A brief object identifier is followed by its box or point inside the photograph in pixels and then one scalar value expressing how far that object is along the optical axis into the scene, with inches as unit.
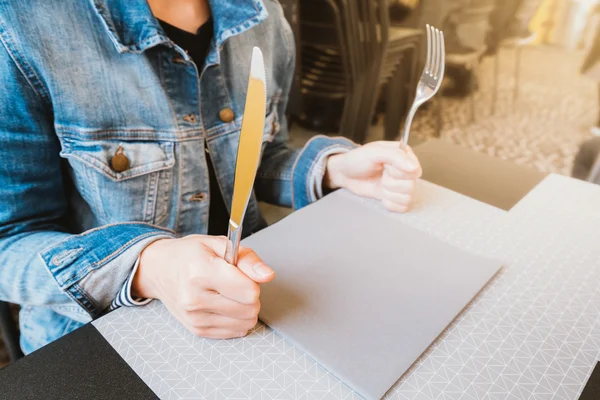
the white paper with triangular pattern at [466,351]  15.0
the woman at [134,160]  17.9
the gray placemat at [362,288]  16.1
